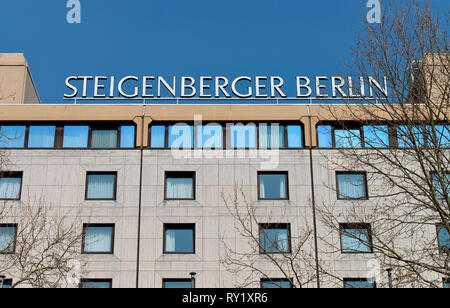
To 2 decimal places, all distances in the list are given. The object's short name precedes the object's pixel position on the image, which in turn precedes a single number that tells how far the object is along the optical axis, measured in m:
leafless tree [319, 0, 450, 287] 21.14
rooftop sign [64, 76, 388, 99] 42.41
